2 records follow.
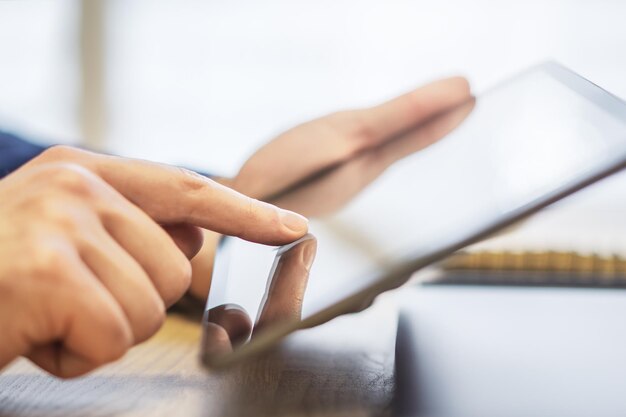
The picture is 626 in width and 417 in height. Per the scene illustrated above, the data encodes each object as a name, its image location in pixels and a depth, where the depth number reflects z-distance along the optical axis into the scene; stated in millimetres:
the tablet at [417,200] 351
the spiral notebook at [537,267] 751
